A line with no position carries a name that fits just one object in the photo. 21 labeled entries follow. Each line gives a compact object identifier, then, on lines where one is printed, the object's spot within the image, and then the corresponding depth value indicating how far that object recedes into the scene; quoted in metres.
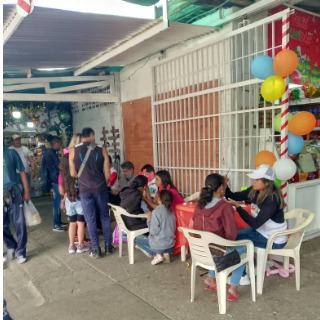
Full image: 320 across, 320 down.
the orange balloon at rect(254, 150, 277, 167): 3.61
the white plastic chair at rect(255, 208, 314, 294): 2.86
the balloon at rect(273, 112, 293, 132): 3.69
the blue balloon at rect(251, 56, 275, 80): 3.55
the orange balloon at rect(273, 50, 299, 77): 3.28
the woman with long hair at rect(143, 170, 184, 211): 3.82
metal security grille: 4.36
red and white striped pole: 3.58
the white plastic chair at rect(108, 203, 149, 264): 3.72
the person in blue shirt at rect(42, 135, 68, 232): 5.24
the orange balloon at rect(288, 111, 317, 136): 3.48
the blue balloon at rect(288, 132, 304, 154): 3.64
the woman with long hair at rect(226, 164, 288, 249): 2.79
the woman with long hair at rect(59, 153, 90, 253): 4.10
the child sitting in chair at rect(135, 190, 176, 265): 3.55
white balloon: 3.43
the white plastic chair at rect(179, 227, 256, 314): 2.57
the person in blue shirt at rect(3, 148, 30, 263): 3.76
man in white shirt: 5.66
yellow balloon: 3.41
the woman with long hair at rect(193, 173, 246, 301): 2.70
